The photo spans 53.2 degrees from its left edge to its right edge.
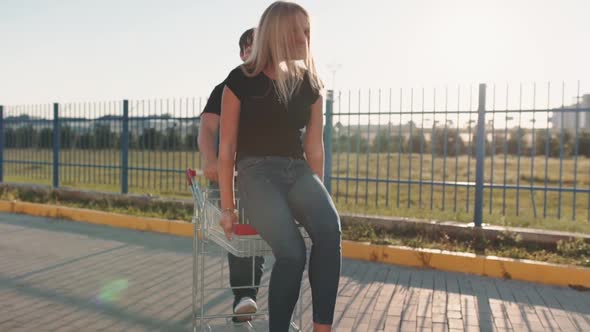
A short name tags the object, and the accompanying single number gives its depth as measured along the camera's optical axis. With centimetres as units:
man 347
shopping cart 281
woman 260
